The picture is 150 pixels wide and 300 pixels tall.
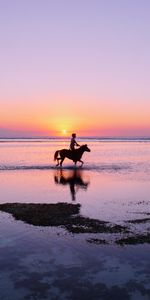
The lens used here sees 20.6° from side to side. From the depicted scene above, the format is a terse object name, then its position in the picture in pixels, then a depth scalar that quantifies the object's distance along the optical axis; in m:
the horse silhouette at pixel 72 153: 38.27
